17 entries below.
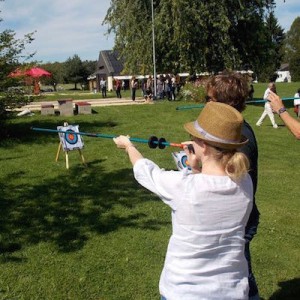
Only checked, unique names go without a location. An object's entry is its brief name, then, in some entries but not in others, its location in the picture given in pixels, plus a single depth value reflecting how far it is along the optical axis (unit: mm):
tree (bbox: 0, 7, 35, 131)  13258
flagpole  26378
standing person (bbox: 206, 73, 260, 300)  3127
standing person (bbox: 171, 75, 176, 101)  28150
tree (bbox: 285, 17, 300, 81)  82950
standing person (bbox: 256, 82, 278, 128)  16359
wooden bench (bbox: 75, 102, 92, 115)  20141
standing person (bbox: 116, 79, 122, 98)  33875
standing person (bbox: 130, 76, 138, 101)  28505
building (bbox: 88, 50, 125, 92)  65012
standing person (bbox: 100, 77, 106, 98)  36422
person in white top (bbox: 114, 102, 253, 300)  2338
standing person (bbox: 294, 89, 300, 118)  18564
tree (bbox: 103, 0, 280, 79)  25969
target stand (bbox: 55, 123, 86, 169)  10289
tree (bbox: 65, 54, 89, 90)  71625
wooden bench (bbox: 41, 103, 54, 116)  19859
